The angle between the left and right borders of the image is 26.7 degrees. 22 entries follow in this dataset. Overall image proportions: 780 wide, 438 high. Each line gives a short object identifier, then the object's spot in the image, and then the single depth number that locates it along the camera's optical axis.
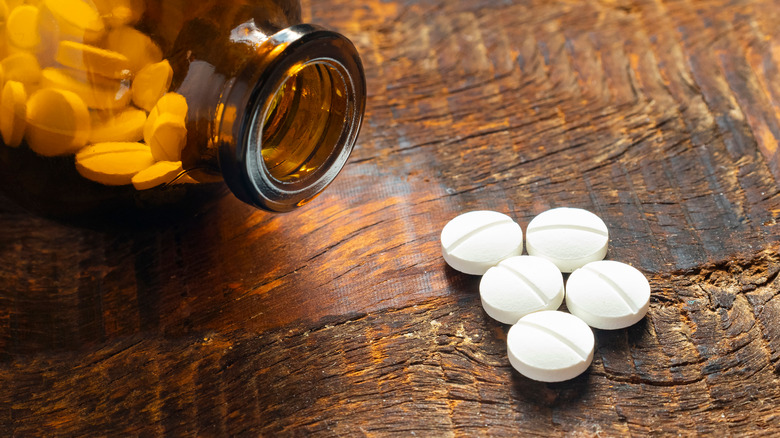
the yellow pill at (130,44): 0.19
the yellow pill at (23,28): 0.19
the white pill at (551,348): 0.19
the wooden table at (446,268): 0.19
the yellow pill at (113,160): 0.19
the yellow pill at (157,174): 0.19
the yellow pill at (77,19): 0.19
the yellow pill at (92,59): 0.19
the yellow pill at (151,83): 0.19
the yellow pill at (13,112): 0.19
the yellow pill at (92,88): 0.19
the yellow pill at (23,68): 0.19
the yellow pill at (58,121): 0.19
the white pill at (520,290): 0.19
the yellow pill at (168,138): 0.19
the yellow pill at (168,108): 0.19
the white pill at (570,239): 0.20
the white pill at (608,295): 0.19
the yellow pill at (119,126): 0.19
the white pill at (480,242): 0.20
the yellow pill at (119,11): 0.19
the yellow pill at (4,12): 0.19
